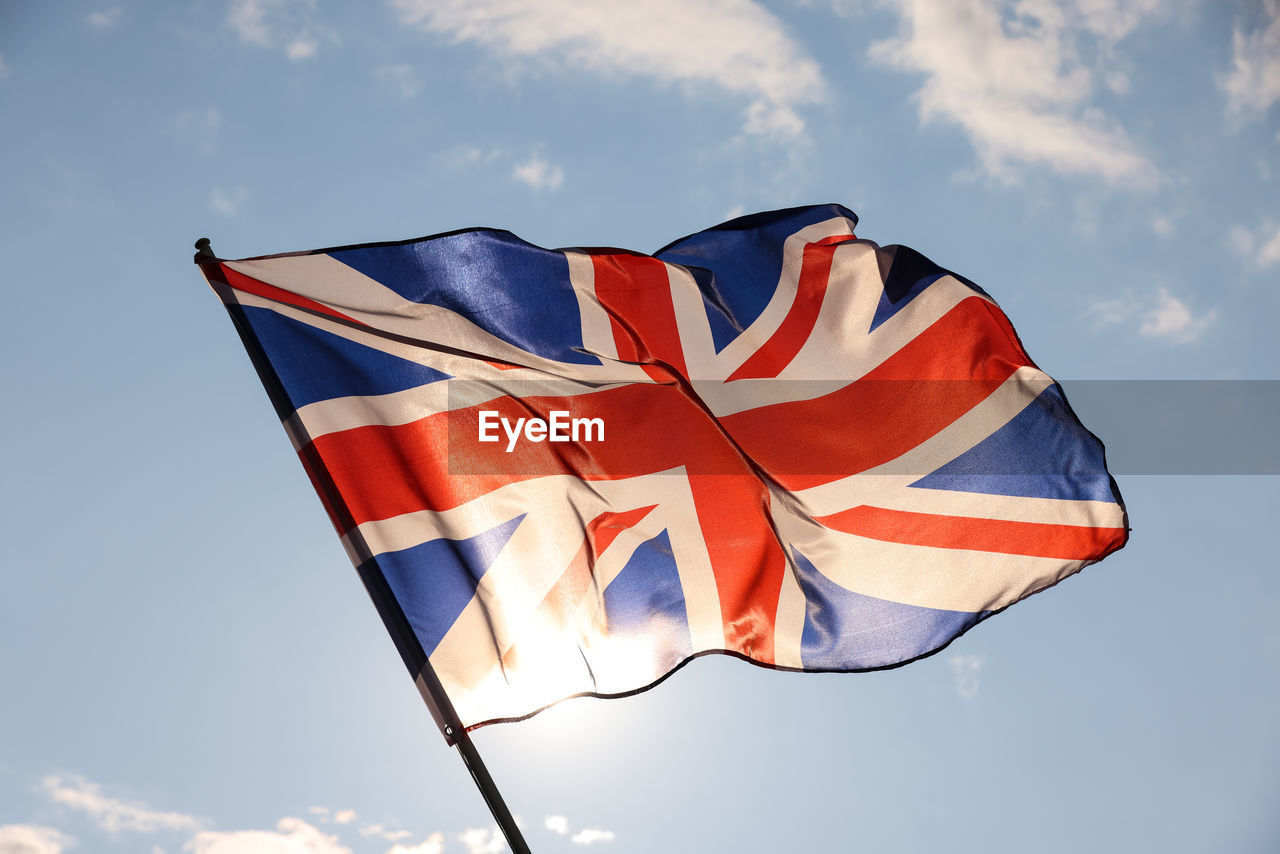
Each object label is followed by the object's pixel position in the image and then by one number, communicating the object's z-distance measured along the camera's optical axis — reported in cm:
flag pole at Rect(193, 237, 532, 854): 557
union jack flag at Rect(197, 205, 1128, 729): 677
